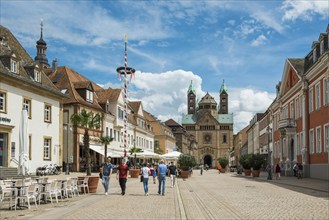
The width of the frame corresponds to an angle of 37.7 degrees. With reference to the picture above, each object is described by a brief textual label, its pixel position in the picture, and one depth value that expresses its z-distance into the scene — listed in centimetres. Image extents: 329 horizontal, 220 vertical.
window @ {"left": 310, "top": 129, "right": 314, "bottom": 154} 4234
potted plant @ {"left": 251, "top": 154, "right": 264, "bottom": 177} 4731
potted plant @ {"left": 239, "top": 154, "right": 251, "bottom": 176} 4897
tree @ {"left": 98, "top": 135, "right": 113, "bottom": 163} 4964
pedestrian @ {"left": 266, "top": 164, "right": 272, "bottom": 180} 3919
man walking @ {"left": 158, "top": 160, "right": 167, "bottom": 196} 2199
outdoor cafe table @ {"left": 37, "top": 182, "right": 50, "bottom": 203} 1750
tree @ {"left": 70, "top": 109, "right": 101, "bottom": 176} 4309
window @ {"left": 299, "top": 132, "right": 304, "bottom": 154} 4581
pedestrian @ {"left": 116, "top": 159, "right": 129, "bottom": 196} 2142
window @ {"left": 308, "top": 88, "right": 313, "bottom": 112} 4266
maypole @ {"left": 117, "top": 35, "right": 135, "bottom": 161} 4169
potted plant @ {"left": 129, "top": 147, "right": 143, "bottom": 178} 4285
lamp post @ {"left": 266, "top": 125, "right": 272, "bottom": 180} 3919
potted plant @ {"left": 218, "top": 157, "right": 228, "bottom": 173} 7355
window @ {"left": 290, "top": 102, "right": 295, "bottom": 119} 5103
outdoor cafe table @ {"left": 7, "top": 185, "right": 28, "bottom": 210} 1569
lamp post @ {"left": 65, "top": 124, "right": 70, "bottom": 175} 4642
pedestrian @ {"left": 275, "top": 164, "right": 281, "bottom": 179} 4089
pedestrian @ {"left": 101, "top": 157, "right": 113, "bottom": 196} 2173
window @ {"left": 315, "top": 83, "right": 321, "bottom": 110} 4014
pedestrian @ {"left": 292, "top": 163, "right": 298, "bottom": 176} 4406
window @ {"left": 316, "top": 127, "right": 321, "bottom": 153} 4007
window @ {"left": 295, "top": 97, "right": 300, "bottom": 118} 4846
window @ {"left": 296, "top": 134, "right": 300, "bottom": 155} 4793
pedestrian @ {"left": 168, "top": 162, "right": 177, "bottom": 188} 2673
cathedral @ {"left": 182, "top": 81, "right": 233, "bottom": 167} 15644
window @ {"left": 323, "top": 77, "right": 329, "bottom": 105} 3705
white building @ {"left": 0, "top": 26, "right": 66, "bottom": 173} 3506
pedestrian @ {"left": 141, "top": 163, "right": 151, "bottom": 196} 2166
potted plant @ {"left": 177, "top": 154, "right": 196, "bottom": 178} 4434
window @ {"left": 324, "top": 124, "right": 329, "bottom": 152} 3744
